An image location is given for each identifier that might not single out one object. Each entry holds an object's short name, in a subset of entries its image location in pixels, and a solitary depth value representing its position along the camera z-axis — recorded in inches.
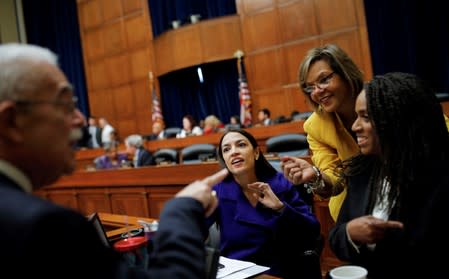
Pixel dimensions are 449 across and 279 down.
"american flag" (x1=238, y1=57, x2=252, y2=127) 364.2
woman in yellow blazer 69.5
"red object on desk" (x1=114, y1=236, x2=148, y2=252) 67.1
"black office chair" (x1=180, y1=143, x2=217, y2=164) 211.9
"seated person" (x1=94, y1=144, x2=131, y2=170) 263.3
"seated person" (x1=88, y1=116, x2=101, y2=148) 413.1
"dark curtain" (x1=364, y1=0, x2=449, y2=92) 288.5
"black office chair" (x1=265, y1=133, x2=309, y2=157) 168.7
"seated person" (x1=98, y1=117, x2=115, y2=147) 398.3
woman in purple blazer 73.8
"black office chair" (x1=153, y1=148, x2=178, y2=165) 226.1
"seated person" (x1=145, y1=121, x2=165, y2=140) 356.8
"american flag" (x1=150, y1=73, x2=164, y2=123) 414.9
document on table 58.1
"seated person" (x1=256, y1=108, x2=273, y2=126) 319.1
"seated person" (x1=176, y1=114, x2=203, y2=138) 331.0
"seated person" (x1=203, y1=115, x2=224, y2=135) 305.7
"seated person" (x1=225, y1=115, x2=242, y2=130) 317.1
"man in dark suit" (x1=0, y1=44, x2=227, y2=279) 29.0
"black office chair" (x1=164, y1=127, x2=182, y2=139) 355.9
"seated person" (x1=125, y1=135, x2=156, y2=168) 237.8
